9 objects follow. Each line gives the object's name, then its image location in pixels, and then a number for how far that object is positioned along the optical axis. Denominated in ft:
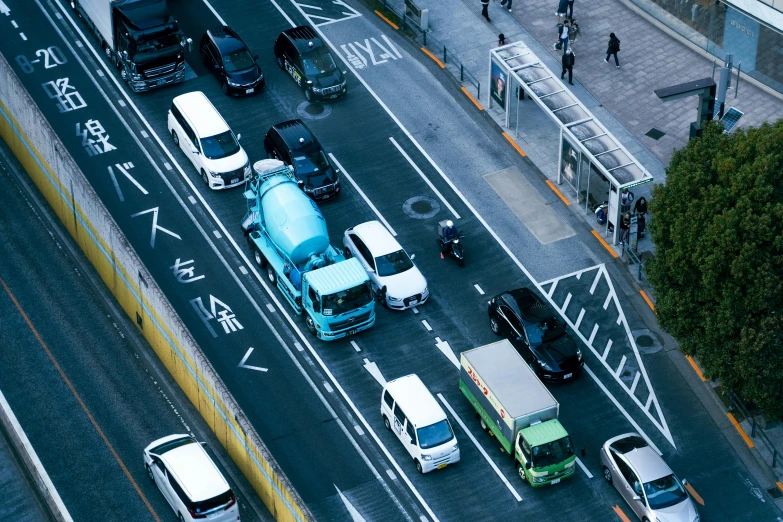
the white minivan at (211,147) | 205.36
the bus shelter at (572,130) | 196.44
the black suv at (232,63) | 220.43
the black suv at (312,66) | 220.02
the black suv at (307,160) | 202.80
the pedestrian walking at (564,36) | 226.38
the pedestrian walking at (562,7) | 234.17
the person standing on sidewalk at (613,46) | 224.53
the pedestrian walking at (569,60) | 220.84
